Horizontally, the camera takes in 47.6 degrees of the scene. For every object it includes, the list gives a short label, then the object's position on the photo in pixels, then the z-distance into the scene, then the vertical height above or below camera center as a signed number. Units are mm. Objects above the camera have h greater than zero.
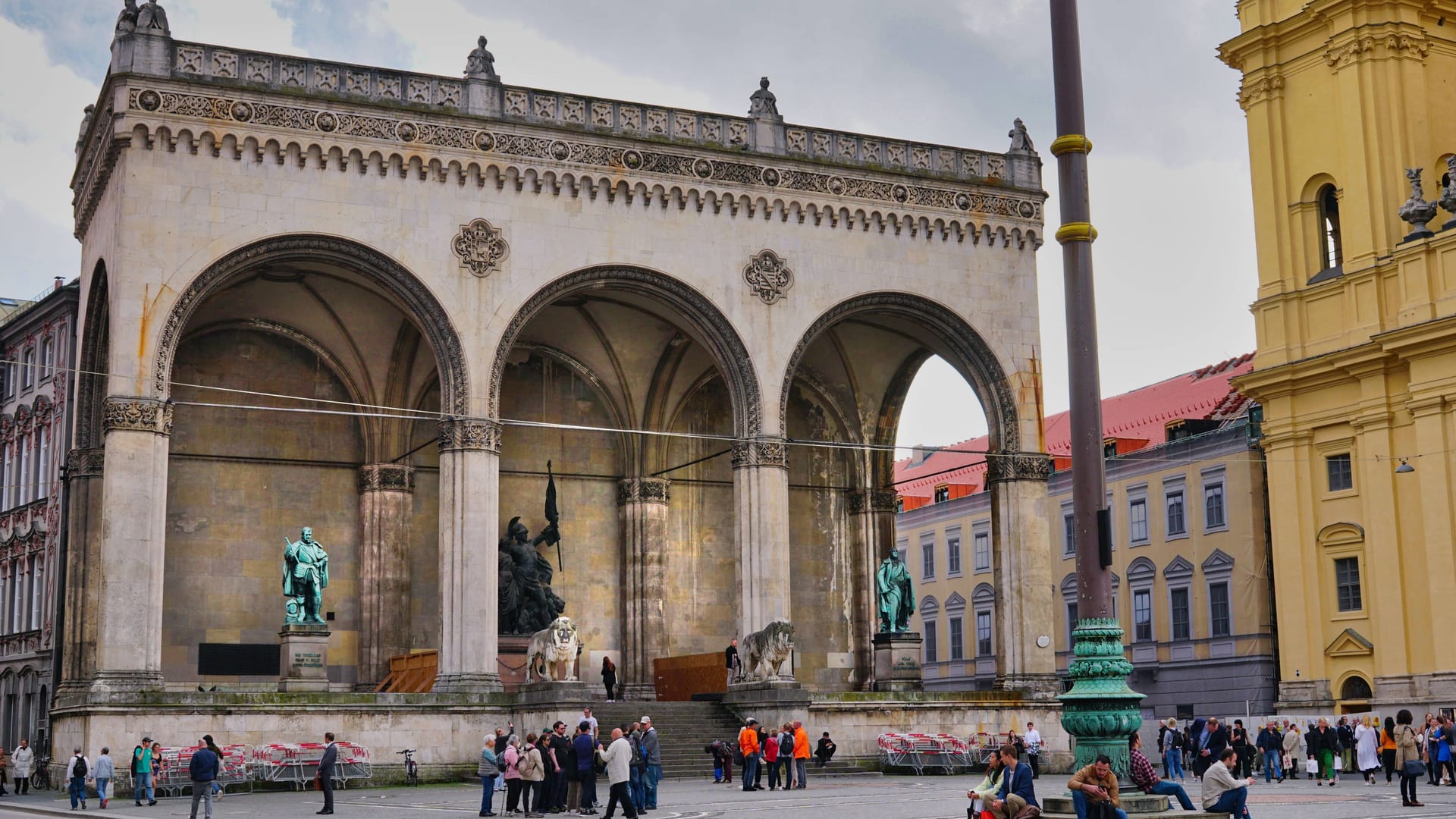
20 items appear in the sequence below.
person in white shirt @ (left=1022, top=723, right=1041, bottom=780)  29953 -1359
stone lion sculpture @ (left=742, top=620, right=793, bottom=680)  30266 +454
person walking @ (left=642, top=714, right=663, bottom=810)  21828 -1139
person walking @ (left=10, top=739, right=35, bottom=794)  31484 -1449
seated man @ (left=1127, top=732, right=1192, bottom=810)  14438 -934
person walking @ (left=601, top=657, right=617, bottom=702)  34438 +47
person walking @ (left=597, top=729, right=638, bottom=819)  19625 -1112
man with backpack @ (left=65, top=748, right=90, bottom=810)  24781 -1375
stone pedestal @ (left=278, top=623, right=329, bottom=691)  29078 +443
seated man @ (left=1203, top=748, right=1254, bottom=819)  15031 -1139
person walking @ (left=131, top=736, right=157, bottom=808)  24219 -1194
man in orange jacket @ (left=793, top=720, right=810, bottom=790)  27188 -1314
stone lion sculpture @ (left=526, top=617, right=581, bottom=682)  28672 +490
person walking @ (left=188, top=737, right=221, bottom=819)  20531 -1093
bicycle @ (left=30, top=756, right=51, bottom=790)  35781 -1940
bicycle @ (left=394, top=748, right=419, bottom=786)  28062 -1514
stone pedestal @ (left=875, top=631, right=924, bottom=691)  34281 +179
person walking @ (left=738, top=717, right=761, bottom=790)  25922 -1172
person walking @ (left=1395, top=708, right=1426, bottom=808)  22375 -1302
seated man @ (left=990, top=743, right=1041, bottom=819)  13797 -1037
